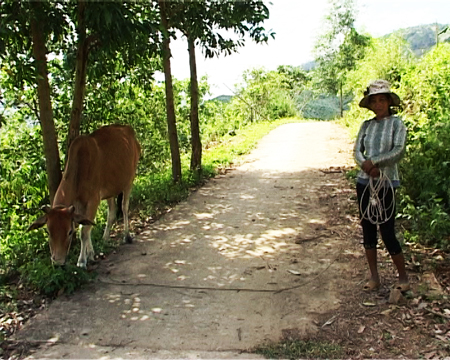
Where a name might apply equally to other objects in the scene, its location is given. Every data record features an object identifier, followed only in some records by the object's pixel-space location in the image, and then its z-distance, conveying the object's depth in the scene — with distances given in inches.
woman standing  163.2
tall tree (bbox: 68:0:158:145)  182.7
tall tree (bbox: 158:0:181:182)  355.5
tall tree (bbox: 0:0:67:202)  202.6
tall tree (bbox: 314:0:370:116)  1042.7
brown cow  182.2
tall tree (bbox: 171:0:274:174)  288.2
